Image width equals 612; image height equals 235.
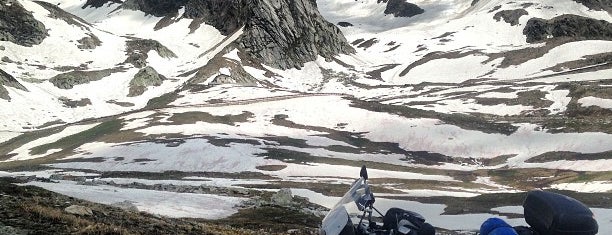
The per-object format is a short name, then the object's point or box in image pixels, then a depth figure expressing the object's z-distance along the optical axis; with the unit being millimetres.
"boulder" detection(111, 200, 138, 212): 19769
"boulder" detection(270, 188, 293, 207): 28356
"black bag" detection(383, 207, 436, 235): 7289
